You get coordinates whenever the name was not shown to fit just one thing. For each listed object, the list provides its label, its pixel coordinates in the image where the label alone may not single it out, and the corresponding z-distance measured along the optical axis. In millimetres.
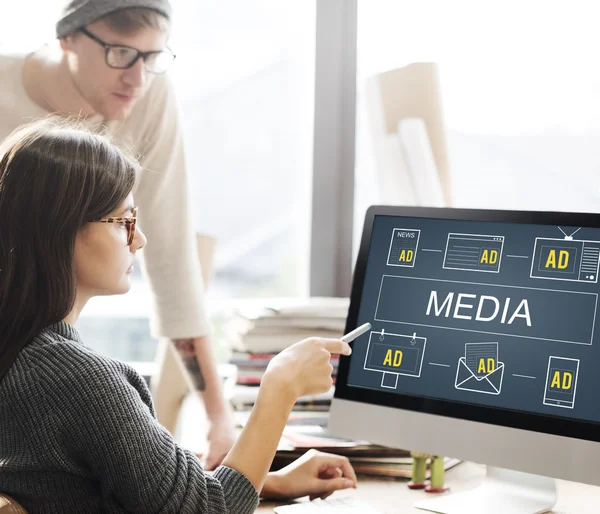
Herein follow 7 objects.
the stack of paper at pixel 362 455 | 1482
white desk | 1310
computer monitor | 1198
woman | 999
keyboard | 1259
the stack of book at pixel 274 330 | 1878
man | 1565
